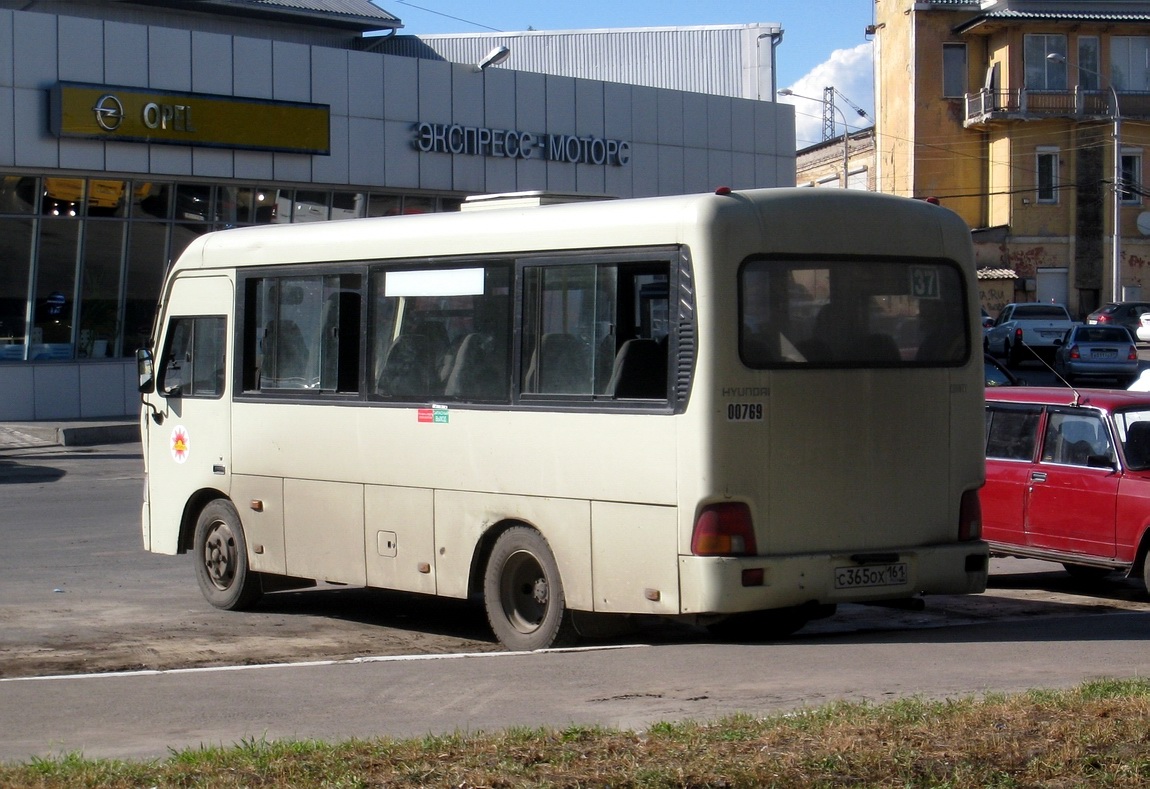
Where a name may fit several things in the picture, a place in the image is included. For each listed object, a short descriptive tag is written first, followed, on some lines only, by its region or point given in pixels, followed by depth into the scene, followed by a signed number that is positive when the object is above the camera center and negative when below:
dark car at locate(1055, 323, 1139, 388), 38.78 +0.55
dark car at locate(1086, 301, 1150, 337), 50.66 +2.11
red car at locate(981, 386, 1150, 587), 11.68 -0.80
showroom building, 28.41 +4.83
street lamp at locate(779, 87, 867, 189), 66.81 +10.07
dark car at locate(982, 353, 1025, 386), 22.52 +0.04
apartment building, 61.31 +10.31
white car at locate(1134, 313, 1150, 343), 48.84 +1.55
